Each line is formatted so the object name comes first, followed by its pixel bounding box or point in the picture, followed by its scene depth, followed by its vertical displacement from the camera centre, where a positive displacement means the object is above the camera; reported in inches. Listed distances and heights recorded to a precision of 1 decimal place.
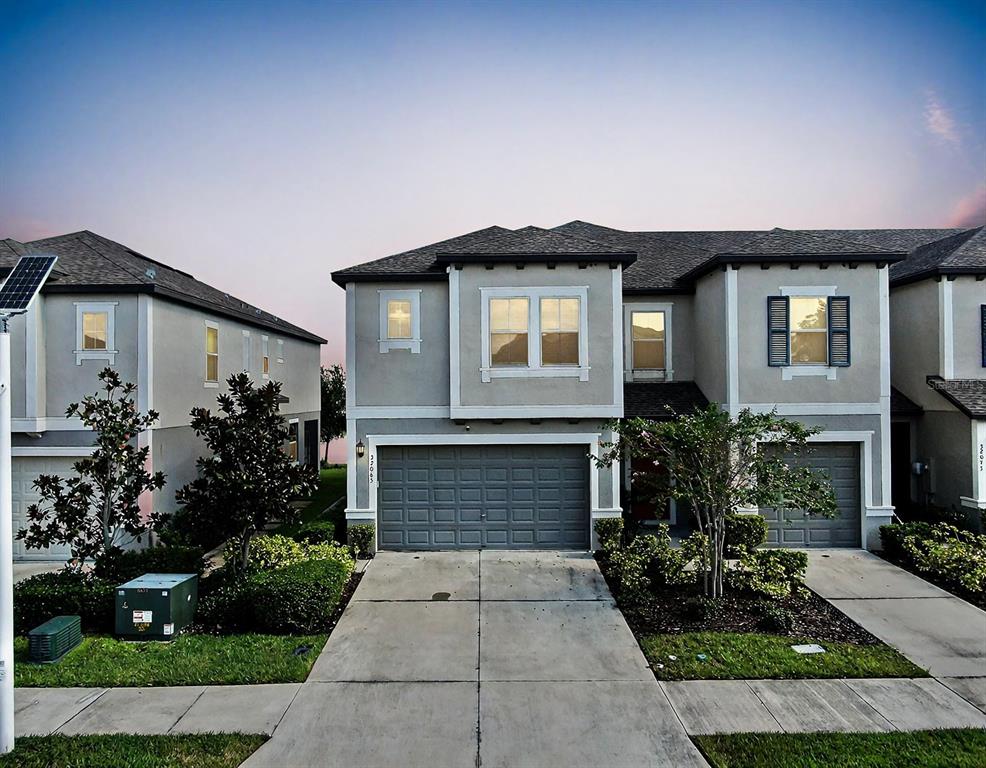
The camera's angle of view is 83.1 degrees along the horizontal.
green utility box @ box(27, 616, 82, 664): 267.1 -120.1
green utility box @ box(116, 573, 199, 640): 295.7 -116.3
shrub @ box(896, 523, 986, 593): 372.2 -118.4
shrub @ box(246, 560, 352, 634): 303.7 -115.4
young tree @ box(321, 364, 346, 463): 1118.4 -31.5
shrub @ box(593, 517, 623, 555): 446.9 -113.5
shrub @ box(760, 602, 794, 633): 308.3 -127.9
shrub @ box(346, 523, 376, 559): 450.0 -119.0
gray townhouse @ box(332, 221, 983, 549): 453.4 +0.8
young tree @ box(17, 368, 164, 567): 325.1 -56.0
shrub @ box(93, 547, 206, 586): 332.5 -103.7
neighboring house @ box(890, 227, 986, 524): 463.6 +12.1
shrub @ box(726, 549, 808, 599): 349.1 -118.0
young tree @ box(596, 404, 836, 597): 328.2 -47.5
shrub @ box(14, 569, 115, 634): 304.2 -115.8
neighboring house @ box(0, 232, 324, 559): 441.1 +31.1
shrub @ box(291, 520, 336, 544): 439.5 -111.9
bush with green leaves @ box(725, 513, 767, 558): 442.0 -111.8
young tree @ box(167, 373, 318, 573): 338.0 -50.9
